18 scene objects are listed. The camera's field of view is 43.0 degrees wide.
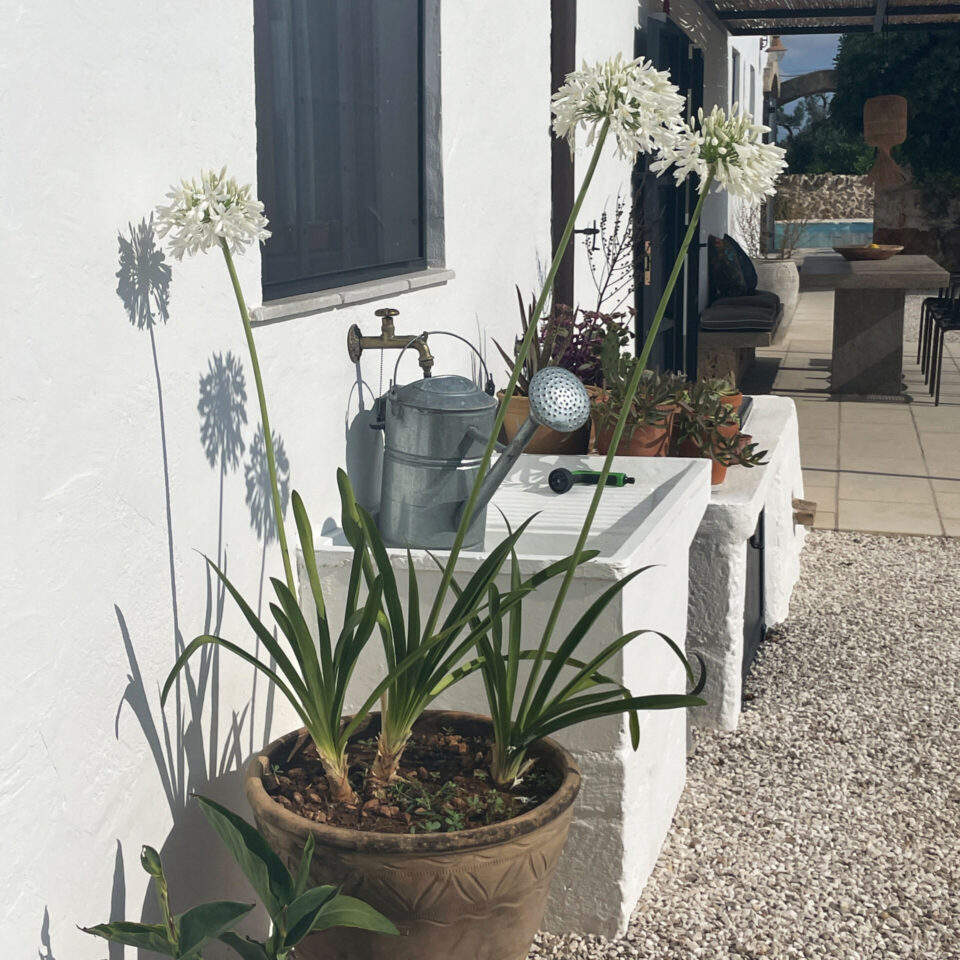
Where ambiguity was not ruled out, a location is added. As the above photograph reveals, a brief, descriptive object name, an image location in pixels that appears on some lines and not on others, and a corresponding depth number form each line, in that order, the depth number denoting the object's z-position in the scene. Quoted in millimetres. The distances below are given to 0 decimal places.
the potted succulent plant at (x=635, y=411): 3143
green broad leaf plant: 1506
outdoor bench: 7926
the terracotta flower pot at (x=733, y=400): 3564
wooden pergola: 8180
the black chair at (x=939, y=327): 8086
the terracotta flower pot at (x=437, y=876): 1665
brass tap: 2467
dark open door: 5656
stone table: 8297
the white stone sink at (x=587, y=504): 2482
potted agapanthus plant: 1668
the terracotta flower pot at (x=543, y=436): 3172
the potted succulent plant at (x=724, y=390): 3363
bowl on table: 8758
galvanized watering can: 2303
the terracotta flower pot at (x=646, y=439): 3156
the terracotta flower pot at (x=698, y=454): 3242
